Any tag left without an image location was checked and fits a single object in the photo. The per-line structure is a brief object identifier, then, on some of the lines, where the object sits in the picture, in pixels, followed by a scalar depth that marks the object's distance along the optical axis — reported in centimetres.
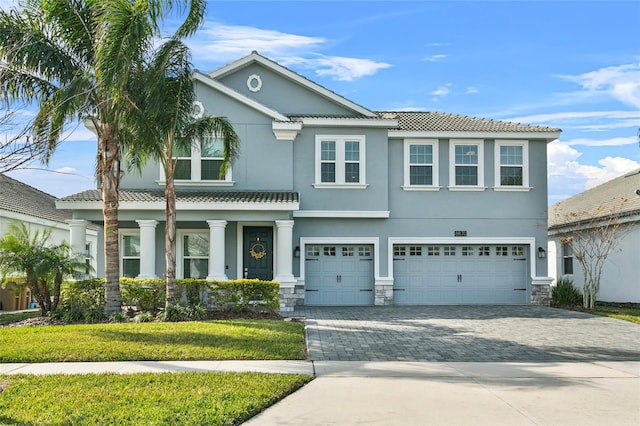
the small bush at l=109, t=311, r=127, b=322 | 1588
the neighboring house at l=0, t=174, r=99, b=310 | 2185
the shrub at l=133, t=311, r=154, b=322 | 1578
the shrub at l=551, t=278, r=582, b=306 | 2253
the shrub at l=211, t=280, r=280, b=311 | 1745
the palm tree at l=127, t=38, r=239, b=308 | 1568
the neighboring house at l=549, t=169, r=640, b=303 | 2244
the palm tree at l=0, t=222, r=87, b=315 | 1648
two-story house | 2141
